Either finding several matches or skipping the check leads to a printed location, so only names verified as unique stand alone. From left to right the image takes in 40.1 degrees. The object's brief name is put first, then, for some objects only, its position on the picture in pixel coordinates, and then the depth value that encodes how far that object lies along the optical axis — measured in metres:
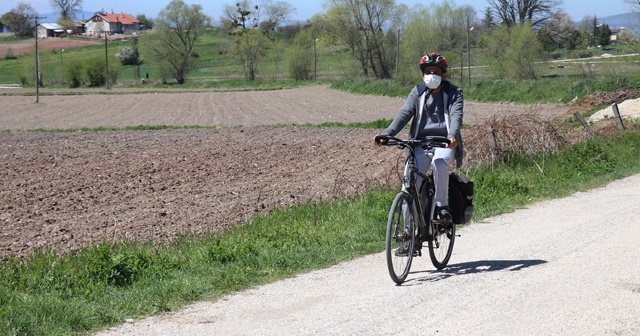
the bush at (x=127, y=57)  135.12
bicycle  8.02
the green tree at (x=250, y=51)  106.19
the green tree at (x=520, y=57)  60.62
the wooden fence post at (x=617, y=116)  21.47
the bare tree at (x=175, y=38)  111.19
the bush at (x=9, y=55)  142.25
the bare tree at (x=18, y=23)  186.00
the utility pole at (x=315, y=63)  94.67
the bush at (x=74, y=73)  105.00
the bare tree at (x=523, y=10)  95.56
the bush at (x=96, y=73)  104.62
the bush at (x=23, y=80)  112.18
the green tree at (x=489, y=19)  96.97
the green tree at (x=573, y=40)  87.22
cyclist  8.33
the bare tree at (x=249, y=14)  132.62
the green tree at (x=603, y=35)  100.20
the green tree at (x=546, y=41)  70.44
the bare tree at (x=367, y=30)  86.44
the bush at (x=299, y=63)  96.56
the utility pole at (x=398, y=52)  76.03
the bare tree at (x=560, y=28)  96.69
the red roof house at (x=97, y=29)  194.40
